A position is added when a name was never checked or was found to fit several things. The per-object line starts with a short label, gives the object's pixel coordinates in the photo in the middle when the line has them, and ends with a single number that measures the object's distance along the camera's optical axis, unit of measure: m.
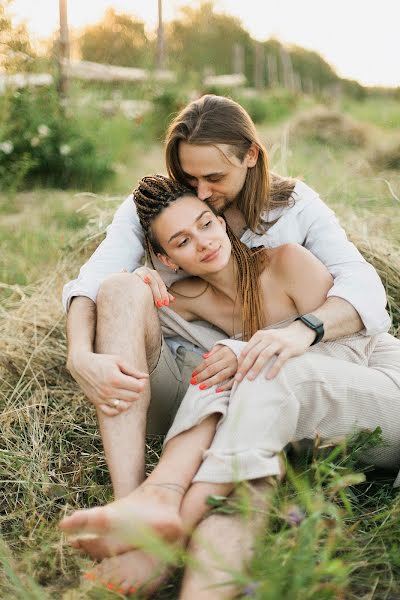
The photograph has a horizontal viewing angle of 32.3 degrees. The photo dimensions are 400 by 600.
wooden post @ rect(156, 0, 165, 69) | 10.78
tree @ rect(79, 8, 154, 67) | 15.01
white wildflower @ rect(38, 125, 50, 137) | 6.38
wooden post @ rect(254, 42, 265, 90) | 21.17
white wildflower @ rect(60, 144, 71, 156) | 6.45
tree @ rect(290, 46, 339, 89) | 31.27
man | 1.91
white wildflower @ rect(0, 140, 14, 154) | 5.37
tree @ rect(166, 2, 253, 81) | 26.58
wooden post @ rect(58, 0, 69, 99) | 6.65
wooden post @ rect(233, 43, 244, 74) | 20.55
